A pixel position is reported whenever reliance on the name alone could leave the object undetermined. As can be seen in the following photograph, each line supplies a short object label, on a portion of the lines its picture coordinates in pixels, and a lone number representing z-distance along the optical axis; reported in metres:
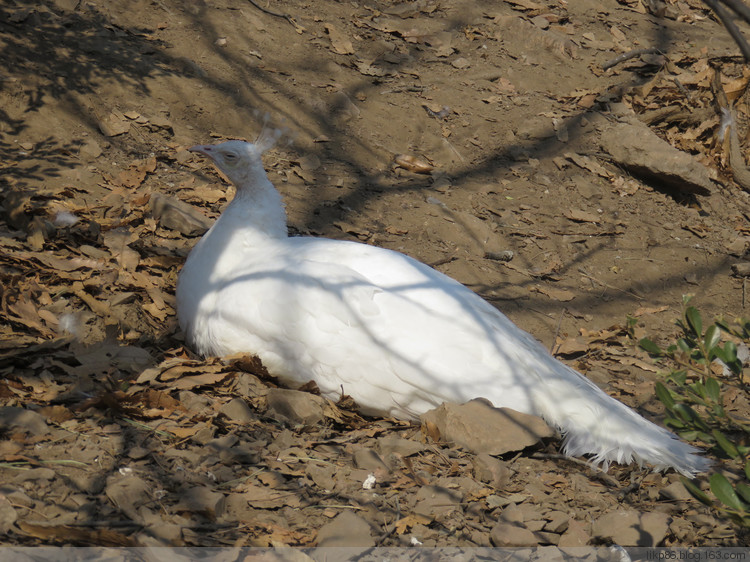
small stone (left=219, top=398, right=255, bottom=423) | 7.12
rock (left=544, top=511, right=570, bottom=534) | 5.83
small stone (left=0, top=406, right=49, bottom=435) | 5.95
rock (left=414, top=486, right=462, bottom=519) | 5.90
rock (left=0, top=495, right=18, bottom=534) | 4.77
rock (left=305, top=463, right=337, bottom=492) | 6.16
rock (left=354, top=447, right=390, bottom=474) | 6.57
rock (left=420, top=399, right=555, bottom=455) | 6.98
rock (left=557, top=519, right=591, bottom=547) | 5.68
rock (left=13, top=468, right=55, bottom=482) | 5.29
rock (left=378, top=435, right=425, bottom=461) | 6.95
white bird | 7.48
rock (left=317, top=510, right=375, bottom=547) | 5.29
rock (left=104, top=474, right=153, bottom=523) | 5.23
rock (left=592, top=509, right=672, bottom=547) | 5.57
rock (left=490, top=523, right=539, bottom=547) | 5.55
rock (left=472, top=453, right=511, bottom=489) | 6.58
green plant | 4.41
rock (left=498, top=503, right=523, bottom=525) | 5.89
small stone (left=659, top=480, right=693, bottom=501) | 6.36
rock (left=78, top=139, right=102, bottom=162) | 11.27
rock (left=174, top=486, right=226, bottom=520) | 5.39
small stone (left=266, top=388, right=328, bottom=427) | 7.50
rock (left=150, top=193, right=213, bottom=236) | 10.79
